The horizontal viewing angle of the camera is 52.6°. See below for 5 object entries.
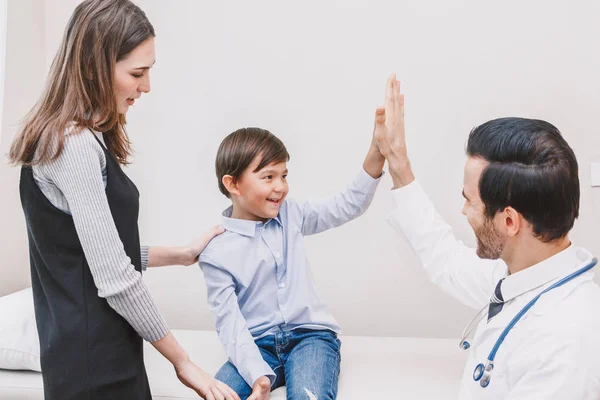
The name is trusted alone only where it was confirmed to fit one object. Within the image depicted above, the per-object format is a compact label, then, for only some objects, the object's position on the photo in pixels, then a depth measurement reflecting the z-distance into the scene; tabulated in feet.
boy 5.80
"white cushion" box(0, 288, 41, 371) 5.98
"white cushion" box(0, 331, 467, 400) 5.52
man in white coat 3.43
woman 4.08
